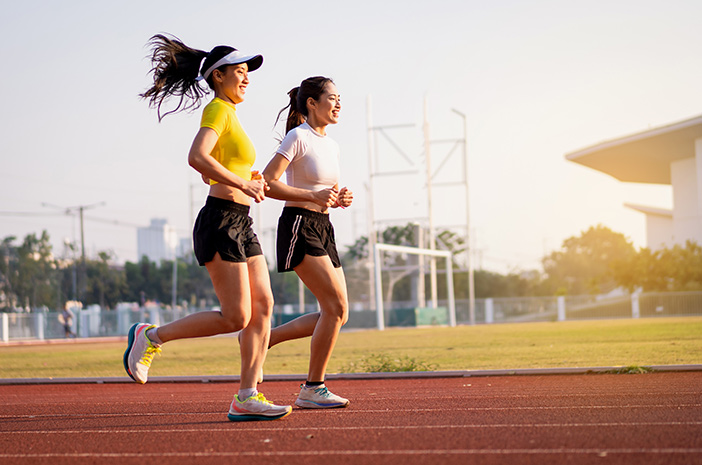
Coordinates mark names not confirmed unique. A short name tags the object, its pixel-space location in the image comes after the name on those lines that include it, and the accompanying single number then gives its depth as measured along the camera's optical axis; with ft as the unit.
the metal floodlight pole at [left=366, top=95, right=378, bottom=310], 165.89
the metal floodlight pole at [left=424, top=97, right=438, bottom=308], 167.02
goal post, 126.11
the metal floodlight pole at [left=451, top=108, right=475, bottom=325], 169.33
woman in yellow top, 16.88
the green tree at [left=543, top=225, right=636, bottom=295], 319.06
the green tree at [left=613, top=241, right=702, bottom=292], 178.70
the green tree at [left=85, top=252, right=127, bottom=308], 268.00
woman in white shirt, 18.40
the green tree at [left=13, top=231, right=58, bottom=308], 237.66
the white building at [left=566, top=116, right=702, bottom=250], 196.03
